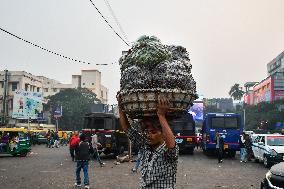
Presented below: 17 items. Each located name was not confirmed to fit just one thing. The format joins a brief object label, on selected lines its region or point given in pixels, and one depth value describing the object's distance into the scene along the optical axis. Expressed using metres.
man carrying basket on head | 3.77
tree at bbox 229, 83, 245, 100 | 138.88
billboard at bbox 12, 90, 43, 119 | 62.84
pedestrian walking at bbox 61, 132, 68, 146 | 50.59
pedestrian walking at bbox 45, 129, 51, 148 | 41.81
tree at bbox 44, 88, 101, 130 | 86.94
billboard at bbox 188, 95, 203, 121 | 71.31
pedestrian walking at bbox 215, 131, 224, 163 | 21.78
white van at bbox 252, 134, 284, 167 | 18.29
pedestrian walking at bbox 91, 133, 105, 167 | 20.73
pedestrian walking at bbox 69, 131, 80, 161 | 19.52
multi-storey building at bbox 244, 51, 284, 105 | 88.38
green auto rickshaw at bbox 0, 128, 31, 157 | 25.58
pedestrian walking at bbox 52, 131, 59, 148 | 42.44
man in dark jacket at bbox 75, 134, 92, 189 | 12.34
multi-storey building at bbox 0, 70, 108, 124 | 85.69
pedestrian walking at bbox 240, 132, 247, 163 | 22.92
